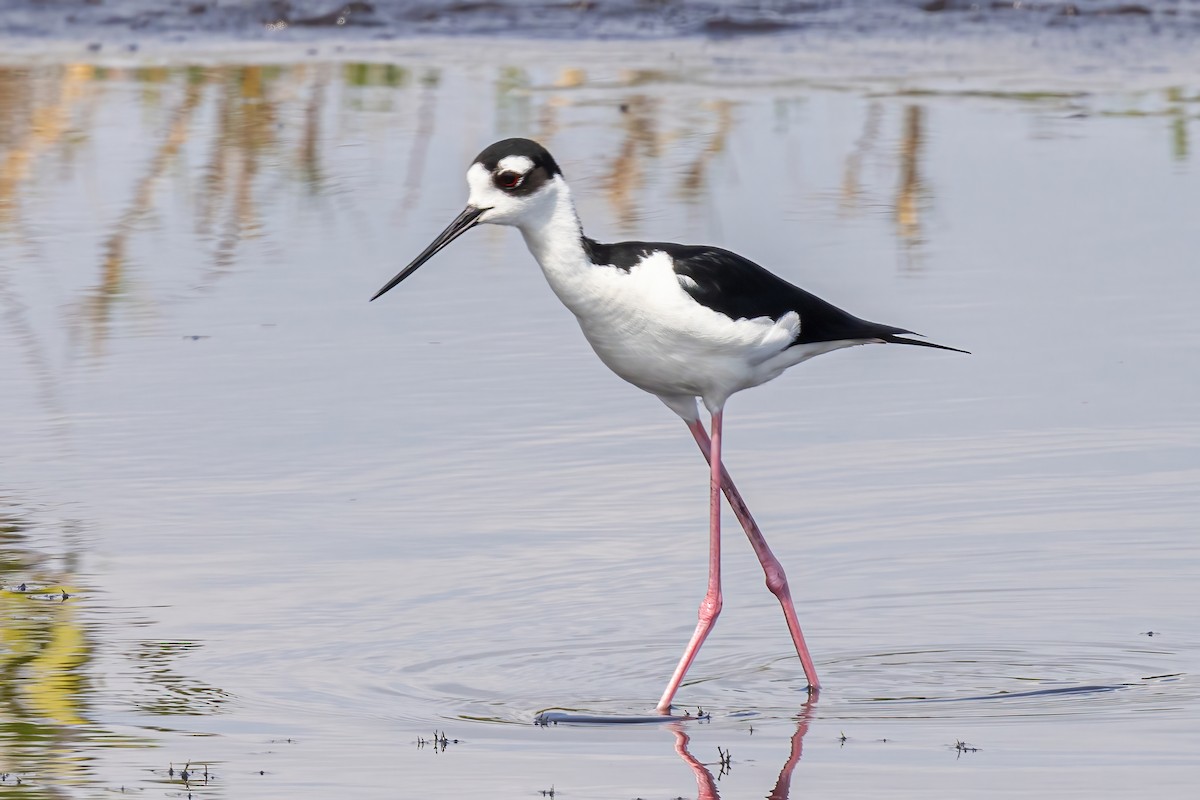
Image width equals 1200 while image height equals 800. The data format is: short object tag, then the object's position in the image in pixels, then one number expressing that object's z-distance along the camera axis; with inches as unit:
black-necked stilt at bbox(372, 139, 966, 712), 398.9
